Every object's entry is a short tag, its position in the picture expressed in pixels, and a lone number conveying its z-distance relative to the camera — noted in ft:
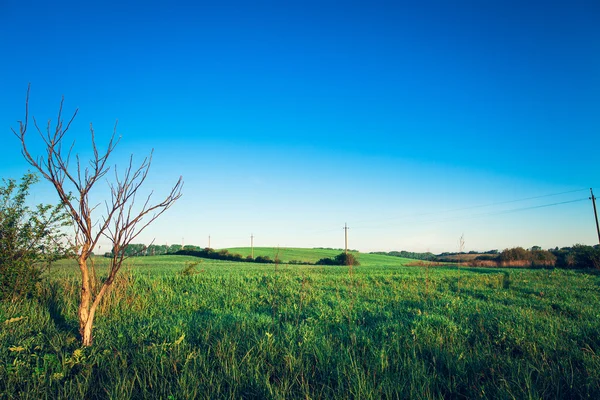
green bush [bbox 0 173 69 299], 27.43
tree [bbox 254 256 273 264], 180.05
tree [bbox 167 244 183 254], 348.51
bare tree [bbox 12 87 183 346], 14.49
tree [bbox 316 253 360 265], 153.99
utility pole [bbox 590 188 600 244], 109.27
